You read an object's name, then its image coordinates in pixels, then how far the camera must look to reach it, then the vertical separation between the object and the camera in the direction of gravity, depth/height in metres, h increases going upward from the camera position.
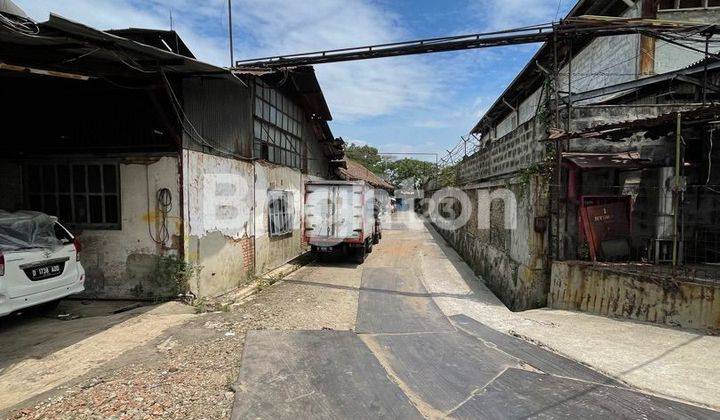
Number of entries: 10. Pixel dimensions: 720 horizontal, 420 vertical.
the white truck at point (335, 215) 12.18 -0.66
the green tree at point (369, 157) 63.88 +6.48
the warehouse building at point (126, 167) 6.74 +0.52
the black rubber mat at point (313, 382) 3.50 -2.01
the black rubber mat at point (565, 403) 3.43 -2.00
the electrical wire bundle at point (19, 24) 3.69 +1.73
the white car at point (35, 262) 5.02 -0.97
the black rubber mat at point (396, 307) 6.14 -2.21
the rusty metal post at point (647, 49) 10.14 +4.05
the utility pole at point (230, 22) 9.30 +4.29
